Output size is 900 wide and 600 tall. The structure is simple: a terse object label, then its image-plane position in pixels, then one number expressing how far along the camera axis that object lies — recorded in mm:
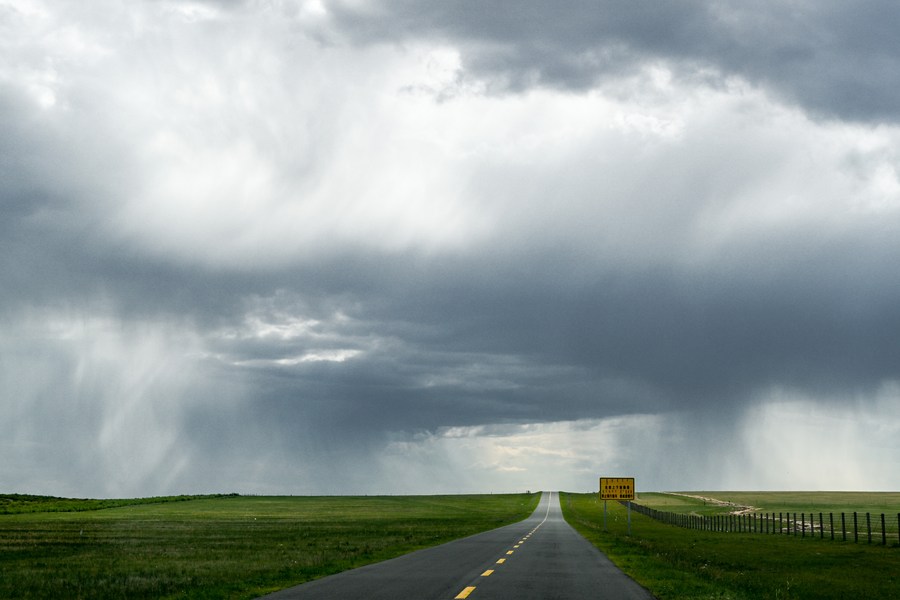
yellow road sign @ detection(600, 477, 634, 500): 60531
